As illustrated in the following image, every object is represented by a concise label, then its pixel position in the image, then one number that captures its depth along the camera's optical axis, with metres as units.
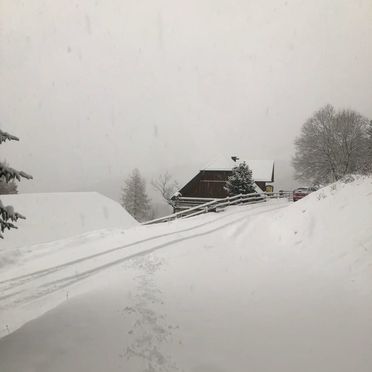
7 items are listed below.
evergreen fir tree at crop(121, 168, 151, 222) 60.69
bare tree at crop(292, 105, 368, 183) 41.91
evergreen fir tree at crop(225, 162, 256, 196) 30.17
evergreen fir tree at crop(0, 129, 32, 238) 5.14
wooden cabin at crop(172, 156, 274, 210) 43.00
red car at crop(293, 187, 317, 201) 28.96
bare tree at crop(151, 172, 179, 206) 59.51
